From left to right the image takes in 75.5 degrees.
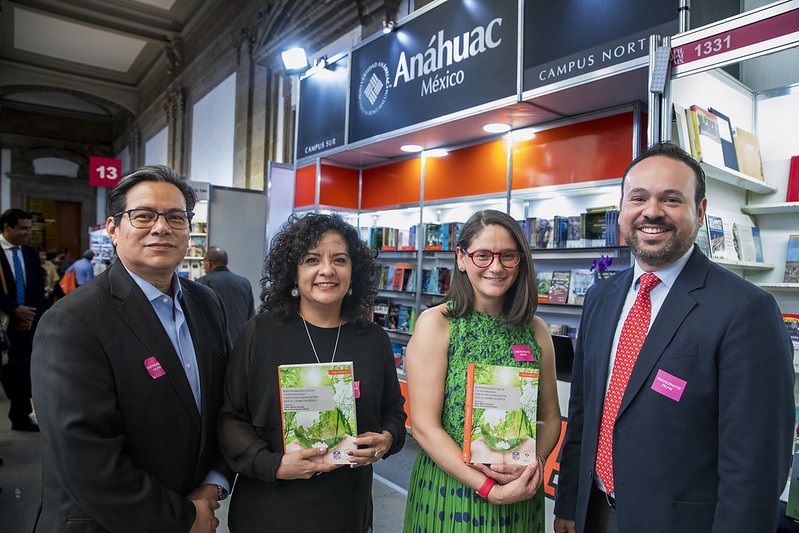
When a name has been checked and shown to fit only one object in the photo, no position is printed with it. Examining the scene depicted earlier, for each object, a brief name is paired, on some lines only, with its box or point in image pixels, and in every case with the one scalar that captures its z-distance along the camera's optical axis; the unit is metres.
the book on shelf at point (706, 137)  2.45
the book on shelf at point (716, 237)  2.48
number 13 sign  11.52
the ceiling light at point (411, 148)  4.99
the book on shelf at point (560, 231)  3.96
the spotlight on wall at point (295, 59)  6.16
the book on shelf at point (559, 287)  3.96
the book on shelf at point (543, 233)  4.06
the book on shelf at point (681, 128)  2.43
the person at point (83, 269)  9.63
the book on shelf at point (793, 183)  2.73
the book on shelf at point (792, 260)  2.70
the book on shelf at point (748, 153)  2.71
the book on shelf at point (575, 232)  3.86
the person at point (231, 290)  4.75
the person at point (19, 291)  4.28
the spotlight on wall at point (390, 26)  4.58
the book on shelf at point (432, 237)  5.02
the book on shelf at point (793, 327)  2.58
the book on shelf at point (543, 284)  4.04
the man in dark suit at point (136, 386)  1.22
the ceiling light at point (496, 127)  4.17
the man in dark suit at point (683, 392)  1.21
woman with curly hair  1.49
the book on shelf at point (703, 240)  2.39
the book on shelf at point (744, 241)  2.66
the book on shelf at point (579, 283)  3.85
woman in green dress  1.55
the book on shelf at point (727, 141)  2.61
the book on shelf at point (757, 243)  2.79
